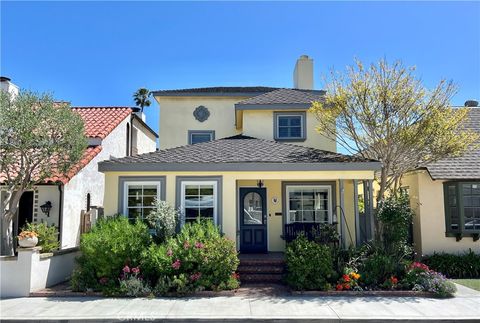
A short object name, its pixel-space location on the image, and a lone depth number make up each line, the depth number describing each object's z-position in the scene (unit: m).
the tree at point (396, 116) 11.49
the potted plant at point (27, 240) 9.44
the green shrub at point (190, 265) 9.44
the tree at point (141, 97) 40.32
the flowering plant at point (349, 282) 9.60
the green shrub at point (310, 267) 9.64
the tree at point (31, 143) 10.10
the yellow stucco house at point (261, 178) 11.30
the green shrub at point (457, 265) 12.08
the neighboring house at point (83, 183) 12.34
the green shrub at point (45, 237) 10.53
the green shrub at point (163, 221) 10.58
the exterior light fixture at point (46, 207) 12.23
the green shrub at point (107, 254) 9.69
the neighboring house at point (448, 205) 13.01
